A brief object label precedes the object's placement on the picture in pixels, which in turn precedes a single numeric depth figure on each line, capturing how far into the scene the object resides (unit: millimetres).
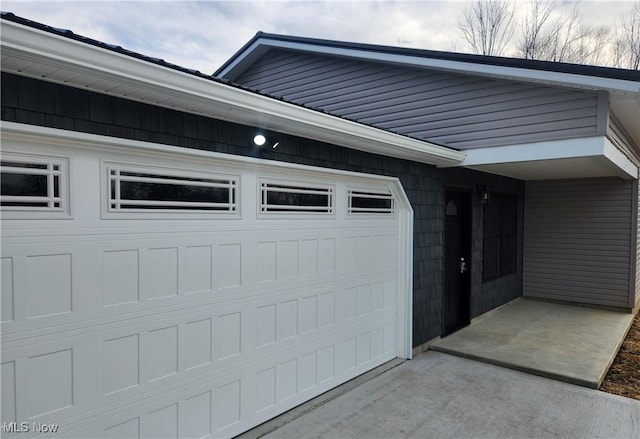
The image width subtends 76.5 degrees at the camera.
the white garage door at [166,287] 2195
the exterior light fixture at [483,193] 6566
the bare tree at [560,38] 13383
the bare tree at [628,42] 13203
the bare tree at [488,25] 13438
